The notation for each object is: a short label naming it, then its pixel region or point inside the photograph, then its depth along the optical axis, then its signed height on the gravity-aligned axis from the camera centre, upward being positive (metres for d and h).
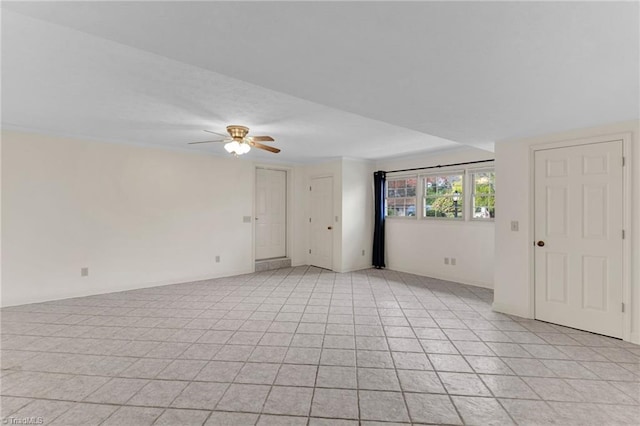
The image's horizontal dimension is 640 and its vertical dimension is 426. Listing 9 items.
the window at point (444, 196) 5.25 +0.36
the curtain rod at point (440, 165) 4.86 +0.91
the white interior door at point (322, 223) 6.29 -0.19
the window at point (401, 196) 5.96 +0.39
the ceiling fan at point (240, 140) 3.53 +0.92
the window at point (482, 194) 4.86 +0.35
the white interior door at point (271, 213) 6.34 +0.02
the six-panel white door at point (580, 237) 2.96 -0.23
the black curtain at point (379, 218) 6.28 -0.07
